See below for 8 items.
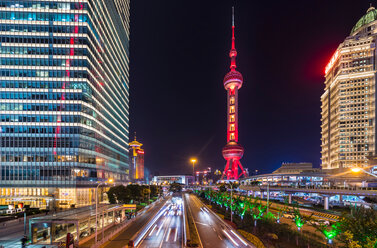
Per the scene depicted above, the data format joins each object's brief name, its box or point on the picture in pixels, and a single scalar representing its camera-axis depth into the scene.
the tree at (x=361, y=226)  23.56
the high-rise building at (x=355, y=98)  136.25
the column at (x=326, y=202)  73.15
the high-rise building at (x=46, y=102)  81.62
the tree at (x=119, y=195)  71.81
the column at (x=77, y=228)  34.10
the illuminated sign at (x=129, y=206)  55.25
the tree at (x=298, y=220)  42.47
